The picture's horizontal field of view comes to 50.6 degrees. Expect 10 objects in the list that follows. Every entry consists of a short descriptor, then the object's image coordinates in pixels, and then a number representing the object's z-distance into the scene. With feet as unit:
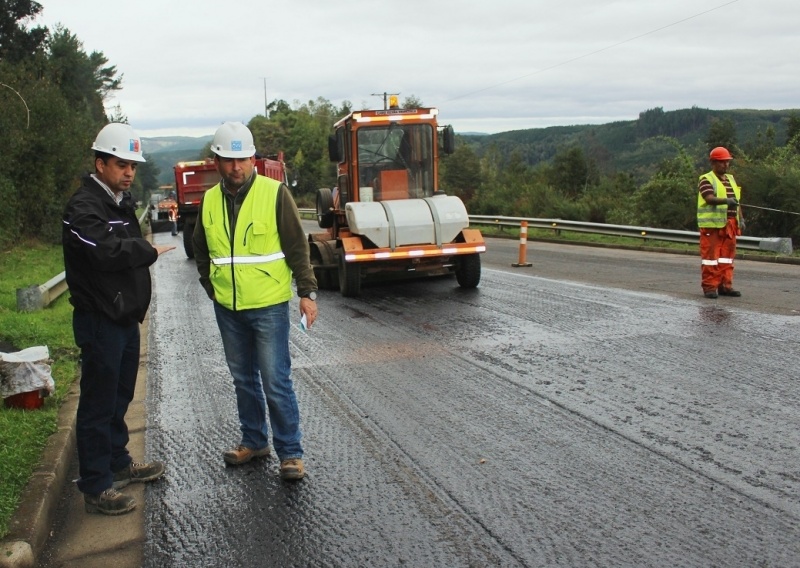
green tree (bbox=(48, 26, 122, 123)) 197.57
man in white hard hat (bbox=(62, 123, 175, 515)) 14.62
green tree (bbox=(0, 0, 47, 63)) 151.02
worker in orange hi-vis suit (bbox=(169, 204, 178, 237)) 117.85
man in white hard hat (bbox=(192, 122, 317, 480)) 16.17
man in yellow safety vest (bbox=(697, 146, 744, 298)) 36.76
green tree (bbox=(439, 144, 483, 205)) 238.07
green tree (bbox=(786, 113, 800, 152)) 170.17
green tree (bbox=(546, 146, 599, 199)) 240.96
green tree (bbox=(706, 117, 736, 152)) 256.11
